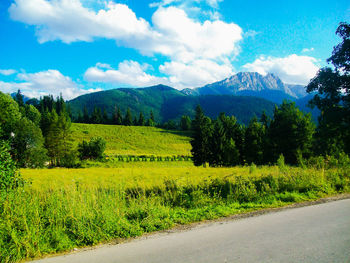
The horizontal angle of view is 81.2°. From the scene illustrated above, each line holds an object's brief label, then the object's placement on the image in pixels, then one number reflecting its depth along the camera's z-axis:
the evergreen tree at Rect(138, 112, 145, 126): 131.00
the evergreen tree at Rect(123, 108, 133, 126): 124.38
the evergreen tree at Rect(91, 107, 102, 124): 124.00
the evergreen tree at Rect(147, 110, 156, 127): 133.12
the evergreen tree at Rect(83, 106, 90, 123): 128.88
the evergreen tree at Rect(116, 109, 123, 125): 124.64
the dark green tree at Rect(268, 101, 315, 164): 33.00
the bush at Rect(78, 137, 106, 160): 55.28
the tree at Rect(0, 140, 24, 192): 6.18
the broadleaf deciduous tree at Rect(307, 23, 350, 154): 13.81
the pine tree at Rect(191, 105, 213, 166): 45.12
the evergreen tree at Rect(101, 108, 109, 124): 125.88
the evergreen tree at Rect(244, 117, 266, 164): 42.90
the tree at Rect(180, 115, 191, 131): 123.86
